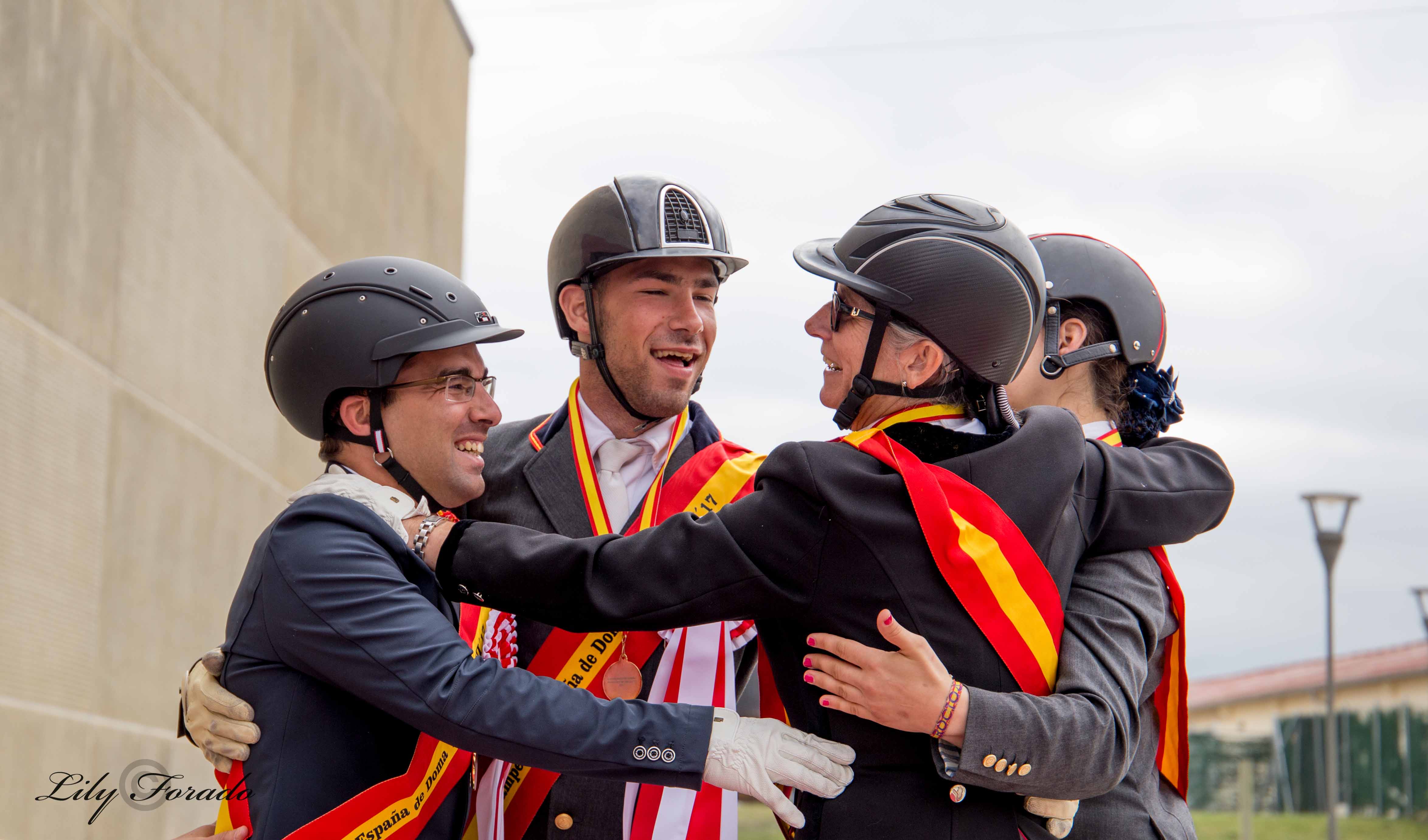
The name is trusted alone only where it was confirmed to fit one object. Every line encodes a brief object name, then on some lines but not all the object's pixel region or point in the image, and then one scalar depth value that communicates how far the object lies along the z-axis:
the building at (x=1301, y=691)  16.45
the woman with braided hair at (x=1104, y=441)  2.21
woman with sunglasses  2.26
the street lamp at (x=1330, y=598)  12.44
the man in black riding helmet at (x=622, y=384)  3.31
